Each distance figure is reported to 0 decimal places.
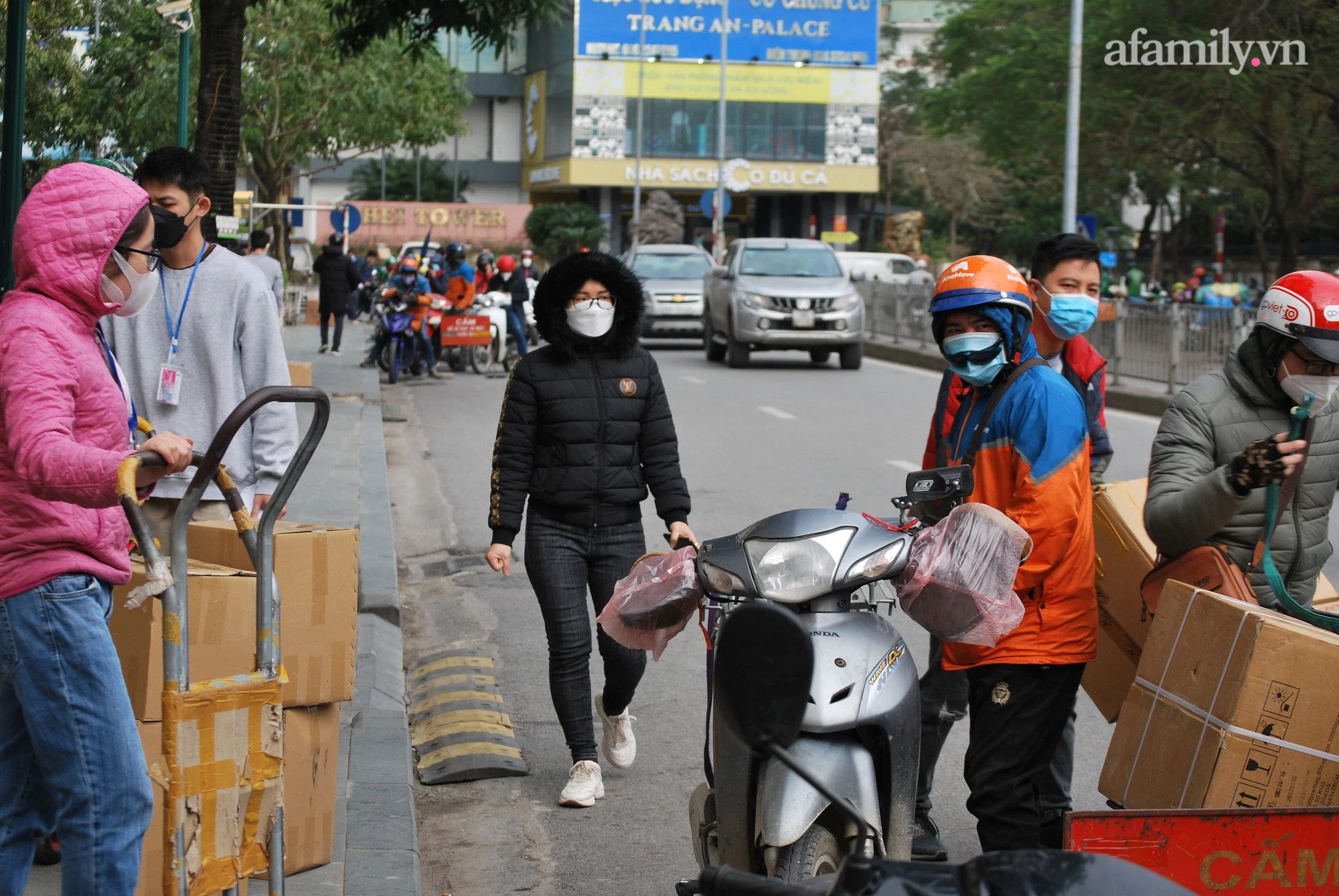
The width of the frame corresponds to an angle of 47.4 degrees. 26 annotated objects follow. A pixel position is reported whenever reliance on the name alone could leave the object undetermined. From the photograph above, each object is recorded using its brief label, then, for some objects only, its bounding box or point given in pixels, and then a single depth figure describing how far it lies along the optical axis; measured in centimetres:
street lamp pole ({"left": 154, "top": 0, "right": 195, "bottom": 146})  1289
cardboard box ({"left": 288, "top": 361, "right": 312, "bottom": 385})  1306
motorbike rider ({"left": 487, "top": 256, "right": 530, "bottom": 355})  2114
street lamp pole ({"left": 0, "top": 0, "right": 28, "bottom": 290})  553
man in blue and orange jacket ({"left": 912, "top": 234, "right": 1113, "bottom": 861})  425
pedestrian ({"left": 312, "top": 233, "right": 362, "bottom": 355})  2262
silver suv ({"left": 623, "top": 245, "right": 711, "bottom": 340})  2503
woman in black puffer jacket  484
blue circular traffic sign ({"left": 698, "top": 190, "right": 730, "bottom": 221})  4453
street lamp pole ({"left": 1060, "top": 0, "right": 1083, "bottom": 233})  2066
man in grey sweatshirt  438
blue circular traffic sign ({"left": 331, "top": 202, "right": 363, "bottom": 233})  3256
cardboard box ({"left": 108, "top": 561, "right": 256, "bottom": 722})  350
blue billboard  6856
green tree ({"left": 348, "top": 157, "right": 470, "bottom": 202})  8519
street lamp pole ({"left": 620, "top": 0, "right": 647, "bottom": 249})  5331
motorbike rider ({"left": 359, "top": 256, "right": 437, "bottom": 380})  1923
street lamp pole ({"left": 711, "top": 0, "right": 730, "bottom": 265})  4353
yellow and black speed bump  525
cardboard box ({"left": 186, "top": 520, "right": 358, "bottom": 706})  378
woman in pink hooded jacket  280
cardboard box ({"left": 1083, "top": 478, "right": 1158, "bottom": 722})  375
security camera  1121
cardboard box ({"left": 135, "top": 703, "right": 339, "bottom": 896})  379
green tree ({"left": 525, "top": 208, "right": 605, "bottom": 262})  6594
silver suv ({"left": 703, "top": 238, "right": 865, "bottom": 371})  2142
